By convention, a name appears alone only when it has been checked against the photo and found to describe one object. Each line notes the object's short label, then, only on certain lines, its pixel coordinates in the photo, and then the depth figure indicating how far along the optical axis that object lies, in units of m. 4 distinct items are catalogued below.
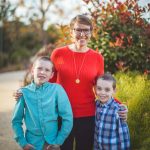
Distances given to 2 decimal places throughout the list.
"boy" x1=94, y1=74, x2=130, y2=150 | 3.98
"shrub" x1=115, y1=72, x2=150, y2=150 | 4.91
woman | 3.99
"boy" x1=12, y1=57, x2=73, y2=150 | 3.85
